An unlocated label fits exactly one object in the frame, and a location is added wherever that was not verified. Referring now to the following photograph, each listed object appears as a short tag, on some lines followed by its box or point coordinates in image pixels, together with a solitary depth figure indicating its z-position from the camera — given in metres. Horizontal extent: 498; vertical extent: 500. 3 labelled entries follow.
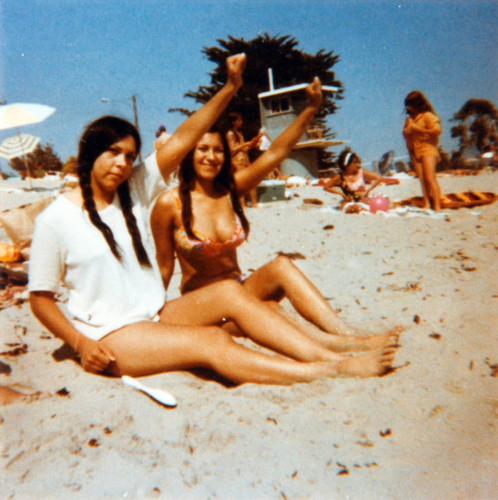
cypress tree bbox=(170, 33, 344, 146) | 13.61
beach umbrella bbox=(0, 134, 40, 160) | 5.74
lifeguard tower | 16.81
